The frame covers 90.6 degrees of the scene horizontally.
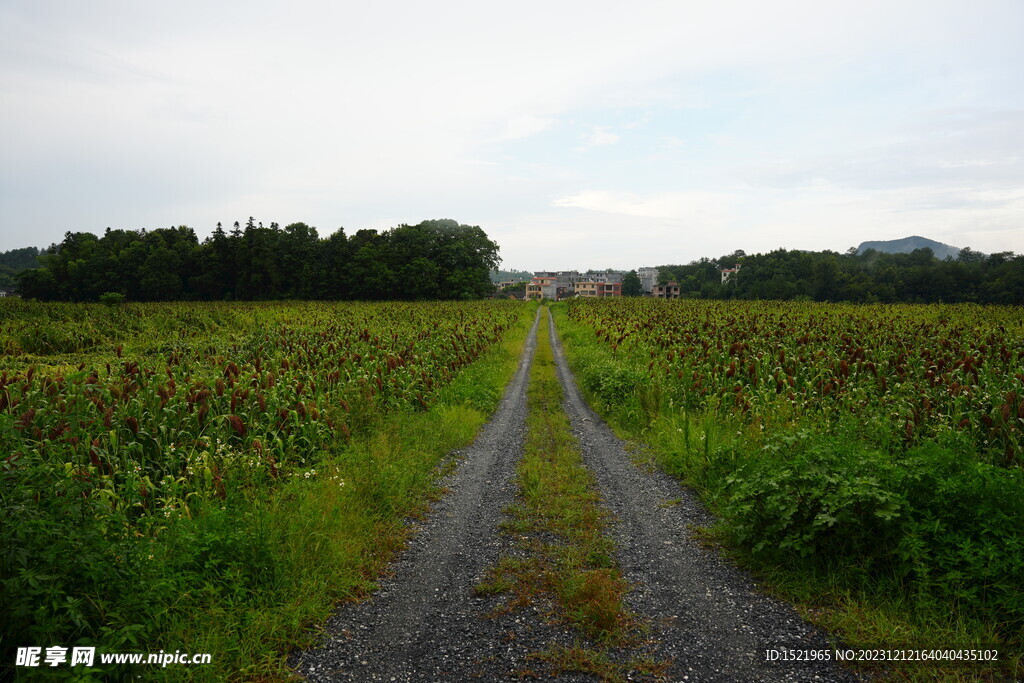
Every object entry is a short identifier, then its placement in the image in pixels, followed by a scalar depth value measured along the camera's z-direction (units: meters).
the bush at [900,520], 4.00
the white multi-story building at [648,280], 177.25
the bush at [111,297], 40.34
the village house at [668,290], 129.12
